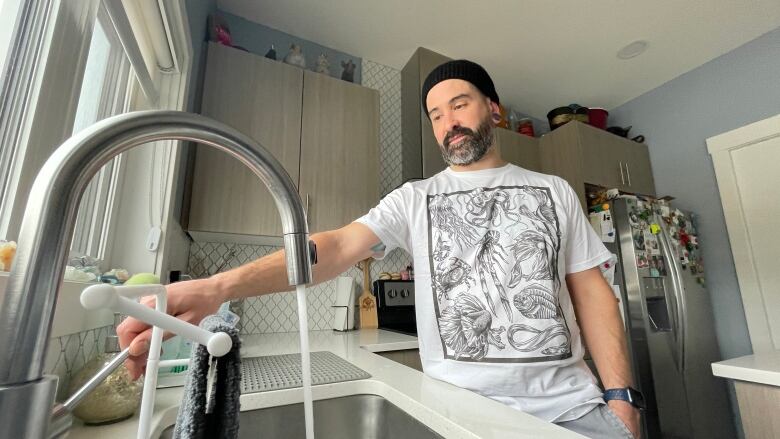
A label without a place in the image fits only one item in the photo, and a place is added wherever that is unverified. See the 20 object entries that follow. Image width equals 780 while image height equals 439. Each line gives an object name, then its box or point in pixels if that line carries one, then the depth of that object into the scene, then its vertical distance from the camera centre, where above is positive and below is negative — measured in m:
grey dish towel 0.28 -0.09
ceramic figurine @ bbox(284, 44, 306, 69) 1.91 +1.22
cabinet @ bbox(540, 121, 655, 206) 2.36 +0.85
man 0.77 +0.03
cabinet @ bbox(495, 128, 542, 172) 2.41 +0.93
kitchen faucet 0.18 +0.02
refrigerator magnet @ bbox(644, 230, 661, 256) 2.01 +0.21
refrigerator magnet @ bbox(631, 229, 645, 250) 1.97 +0.24
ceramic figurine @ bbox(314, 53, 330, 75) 2.02 +1.25
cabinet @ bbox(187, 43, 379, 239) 1.53 +0.71
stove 1.89 -0.10
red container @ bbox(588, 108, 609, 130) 2.73 +1.26
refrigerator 1.83 -0.22
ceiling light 2.24 +1.48
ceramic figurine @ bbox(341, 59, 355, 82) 2.09 +1.25
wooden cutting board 1.94 -0.13
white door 2.08 +0.40
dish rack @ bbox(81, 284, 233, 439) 0.21 -0.02
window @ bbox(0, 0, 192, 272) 0.57 +0.40
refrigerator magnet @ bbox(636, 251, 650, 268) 1.93 +0.12
